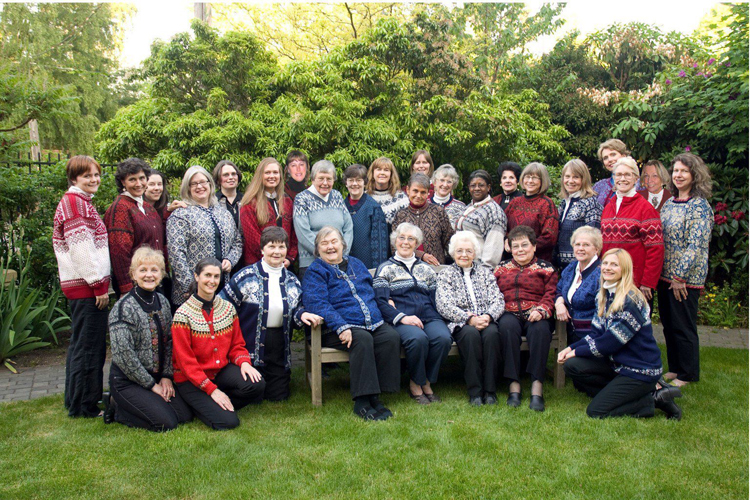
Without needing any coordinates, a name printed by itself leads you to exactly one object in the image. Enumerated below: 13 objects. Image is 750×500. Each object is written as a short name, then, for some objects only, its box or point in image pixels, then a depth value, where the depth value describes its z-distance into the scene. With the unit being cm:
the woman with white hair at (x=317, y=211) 494
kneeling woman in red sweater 396
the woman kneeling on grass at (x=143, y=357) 387
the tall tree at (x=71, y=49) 1906
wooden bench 436
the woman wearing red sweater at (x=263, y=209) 484
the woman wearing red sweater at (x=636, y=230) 451
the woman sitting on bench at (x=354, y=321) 425
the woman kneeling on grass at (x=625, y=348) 407
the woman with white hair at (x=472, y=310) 450
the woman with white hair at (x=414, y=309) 448
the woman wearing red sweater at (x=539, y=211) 502
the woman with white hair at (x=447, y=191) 532
